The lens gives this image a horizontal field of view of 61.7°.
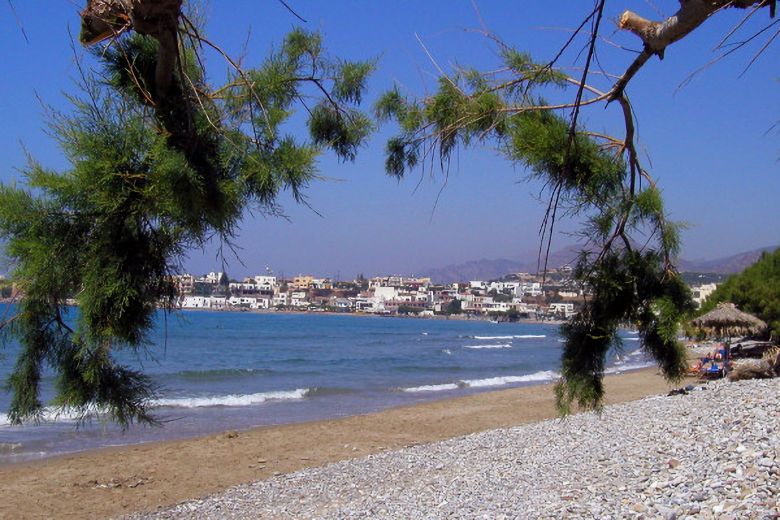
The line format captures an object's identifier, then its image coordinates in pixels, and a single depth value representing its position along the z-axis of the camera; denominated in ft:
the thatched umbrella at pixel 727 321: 62.28
